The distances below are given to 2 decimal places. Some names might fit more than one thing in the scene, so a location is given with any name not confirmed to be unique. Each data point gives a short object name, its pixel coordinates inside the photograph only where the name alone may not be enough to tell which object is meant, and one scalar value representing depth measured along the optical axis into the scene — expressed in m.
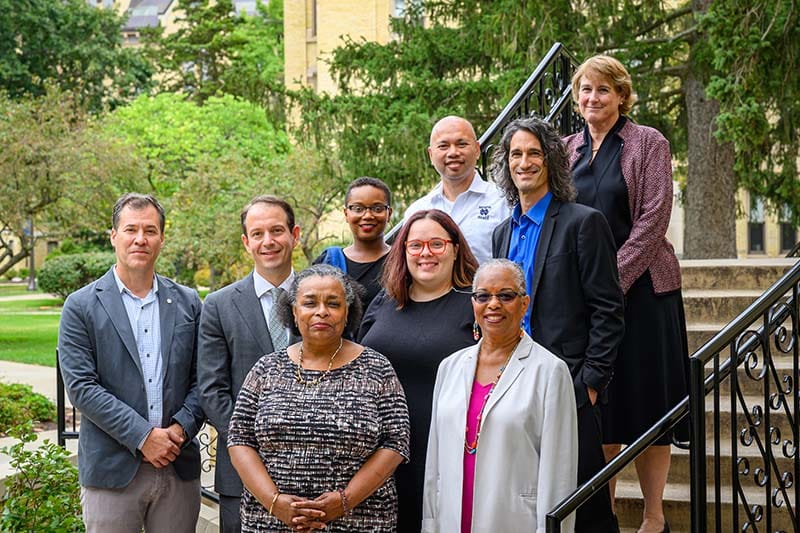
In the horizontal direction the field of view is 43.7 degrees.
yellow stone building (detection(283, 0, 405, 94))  36.47
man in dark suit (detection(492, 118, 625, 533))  3.89
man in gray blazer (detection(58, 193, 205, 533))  4.28
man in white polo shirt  4.80
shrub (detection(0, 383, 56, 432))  9.72
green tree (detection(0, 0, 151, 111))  35.06
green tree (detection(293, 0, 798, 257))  11.62
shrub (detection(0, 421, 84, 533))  5.27
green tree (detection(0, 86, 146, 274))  18.92
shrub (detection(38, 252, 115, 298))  28.22
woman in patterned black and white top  3.64
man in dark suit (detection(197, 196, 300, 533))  4.19
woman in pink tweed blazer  4.45
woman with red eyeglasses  3.96
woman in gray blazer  3.54
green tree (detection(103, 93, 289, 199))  29.91
